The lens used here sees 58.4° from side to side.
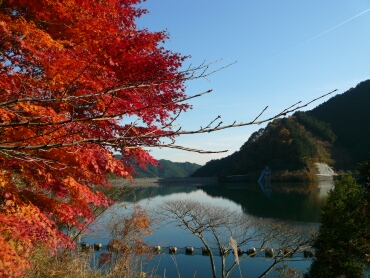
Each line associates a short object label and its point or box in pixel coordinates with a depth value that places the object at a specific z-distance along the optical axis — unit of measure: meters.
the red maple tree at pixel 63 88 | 3.81
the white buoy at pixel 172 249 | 20.06
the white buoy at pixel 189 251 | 20.36
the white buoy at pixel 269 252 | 17.55
